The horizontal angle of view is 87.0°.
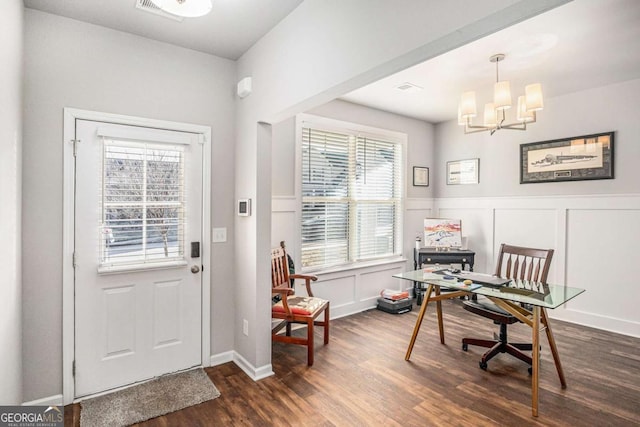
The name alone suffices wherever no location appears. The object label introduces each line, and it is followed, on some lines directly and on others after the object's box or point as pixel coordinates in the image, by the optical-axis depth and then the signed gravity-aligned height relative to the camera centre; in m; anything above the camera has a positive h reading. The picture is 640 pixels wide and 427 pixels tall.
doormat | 2.21 -1.35
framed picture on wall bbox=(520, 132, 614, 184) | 3.82 +0.66
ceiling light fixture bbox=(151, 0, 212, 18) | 1.79 +1.10
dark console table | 4.63 -0.61
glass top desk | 2.29 -0.63
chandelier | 2.76 +0.92
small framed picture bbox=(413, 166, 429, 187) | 5.21 +0.57
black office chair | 2.83 -0.86
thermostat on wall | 2.79 +0.04
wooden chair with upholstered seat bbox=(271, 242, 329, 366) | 2.95 -0.87
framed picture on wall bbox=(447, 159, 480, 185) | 4.99 +0.63
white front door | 2.44 -0.33
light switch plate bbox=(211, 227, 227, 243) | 2.96 -0.21
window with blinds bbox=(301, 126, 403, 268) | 3.98 +0.20
